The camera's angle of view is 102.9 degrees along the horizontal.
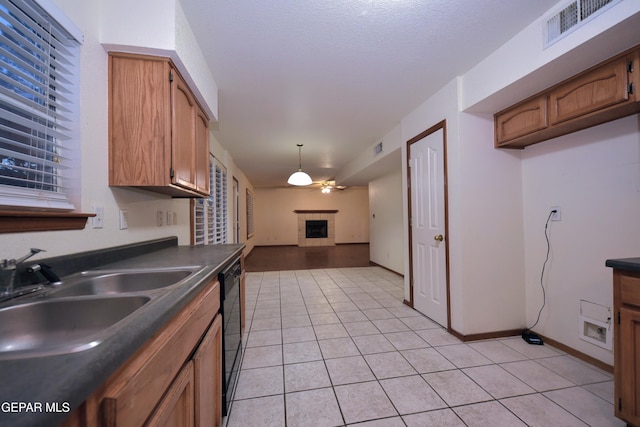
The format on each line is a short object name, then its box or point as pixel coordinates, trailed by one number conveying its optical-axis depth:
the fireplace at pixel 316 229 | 10.34
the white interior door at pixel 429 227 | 2.62
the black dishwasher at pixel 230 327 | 1.46
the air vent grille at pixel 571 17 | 1.38
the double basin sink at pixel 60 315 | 0.78
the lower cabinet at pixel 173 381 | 0.51
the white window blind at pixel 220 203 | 4.15
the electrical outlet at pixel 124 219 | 1.57
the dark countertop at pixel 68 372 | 0.36
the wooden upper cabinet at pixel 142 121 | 1.48
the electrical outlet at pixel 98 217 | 1.34
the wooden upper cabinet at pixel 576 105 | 1.49
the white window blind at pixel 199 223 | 3.05
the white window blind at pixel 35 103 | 0.94
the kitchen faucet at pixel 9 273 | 0.85
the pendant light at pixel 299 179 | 4.40
